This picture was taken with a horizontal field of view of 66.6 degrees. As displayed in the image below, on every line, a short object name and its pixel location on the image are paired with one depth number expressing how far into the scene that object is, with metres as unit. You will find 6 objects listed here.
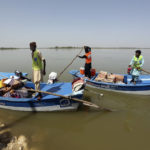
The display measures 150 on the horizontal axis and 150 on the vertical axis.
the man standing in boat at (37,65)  4.09
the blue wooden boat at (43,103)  4.19
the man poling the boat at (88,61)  6.64
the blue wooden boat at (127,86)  5.81
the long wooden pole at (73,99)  4.04
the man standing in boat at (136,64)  5.75
